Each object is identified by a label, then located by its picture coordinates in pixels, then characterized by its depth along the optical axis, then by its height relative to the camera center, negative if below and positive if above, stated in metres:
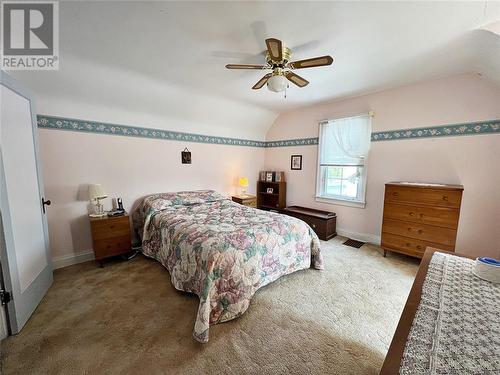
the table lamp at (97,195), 2.70 -0.39
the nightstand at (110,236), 2.66 -0.94
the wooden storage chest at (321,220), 3.72 -0.98
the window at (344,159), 3.60 +0.15
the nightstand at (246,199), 4.29 -0.69
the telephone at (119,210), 2.89 -0.65
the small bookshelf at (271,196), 4.75 -0.69
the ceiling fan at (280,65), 1.76 +0.96
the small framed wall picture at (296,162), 4.52 +0.11
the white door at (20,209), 1.64 -0.39
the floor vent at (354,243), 3.48 -1.29
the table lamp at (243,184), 4.52 -0.38
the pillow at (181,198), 3.11 -0.53
